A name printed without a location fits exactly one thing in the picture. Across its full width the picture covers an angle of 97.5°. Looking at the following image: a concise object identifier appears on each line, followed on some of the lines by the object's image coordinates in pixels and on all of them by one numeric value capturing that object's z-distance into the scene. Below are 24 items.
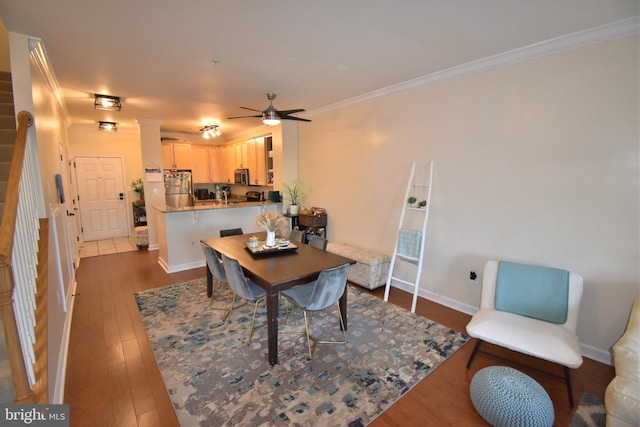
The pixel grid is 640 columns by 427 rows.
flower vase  3.10
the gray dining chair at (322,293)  2.30
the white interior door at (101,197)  6.35
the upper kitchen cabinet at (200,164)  7.40
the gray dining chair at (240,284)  2.46
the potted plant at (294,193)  5.39
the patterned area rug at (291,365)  1.88
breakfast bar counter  4.43
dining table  2.28
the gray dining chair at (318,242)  3.23
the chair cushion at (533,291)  2.28
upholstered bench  3.71
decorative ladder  3.27
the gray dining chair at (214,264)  2.89
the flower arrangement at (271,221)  3.15
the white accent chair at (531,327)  1.92
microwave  6.77
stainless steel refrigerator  6.43
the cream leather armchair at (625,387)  1.43
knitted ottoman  1.64
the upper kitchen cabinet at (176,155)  6.87
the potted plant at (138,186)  6.84
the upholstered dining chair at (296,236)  3.73
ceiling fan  3.30
